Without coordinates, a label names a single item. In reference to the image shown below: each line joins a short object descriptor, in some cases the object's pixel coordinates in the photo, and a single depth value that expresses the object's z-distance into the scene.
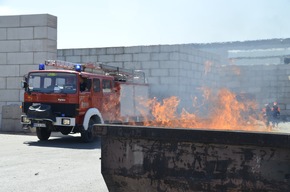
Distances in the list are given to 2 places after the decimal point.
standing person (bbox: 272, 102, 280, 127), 20.98
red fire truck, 12.10
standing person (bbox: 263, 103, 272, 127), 21.00
